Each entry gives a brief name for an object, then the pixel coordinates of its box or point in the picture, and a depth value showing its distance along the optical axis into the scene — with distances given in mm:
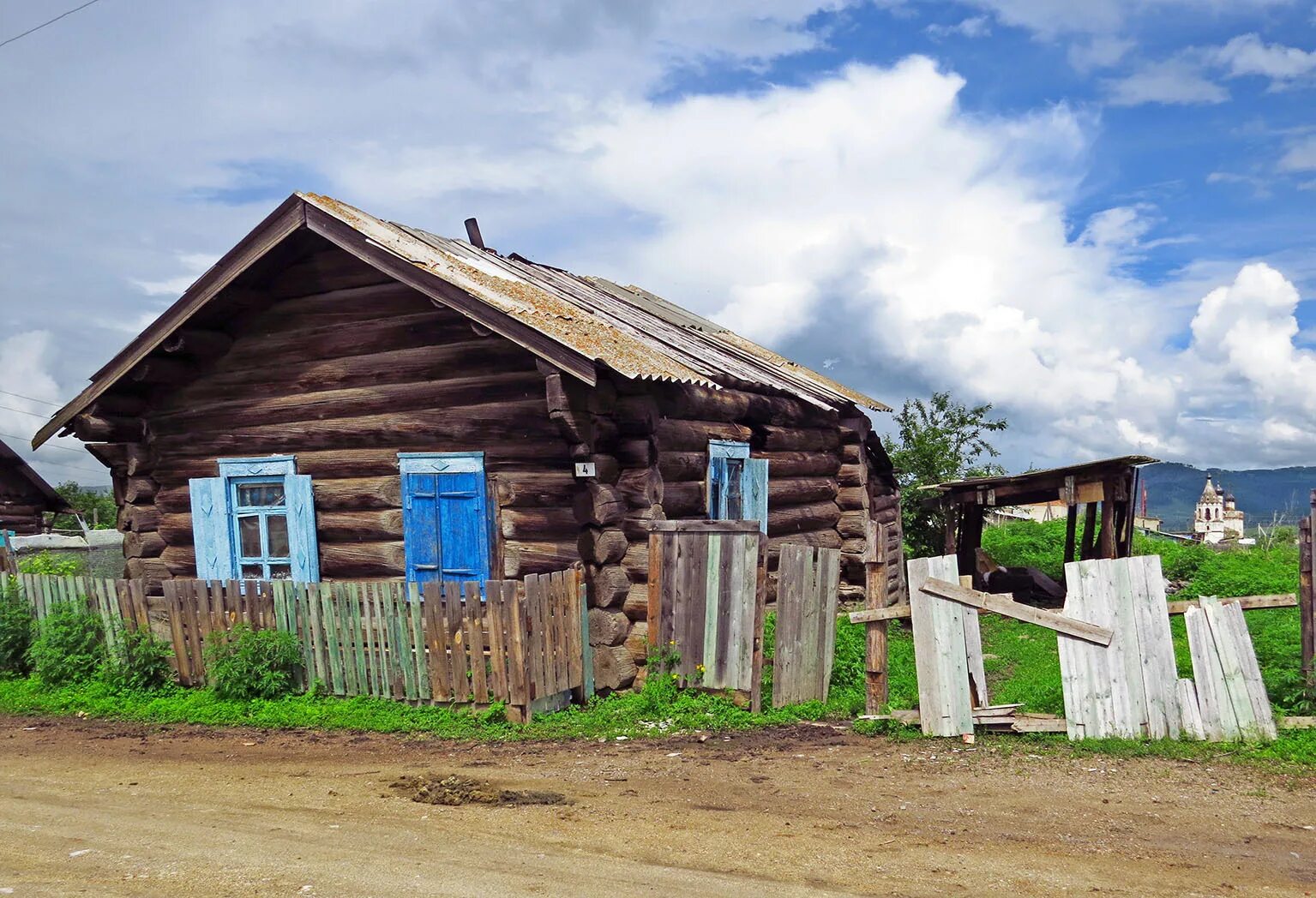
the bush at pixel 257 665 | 10078
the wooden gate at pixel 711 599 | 9211
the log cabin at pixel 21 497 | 26531
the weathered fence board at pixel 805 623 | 9180
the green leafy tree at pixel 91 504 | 55906
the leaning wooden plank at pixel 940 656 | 7867
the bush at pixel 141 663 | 10852
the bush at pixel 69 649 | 11219
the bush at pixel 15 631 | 11961
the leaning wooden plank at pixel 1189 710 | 7508
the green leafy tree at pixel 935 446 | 26766
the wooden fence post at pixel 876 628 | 8297
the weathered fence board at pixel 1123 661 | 7555
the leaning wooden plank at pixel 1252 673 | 7371
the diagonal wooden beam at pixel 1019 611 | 7633
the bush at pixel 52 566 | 18391
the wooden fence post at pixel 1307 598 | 7742
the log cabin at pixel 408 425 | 10219
